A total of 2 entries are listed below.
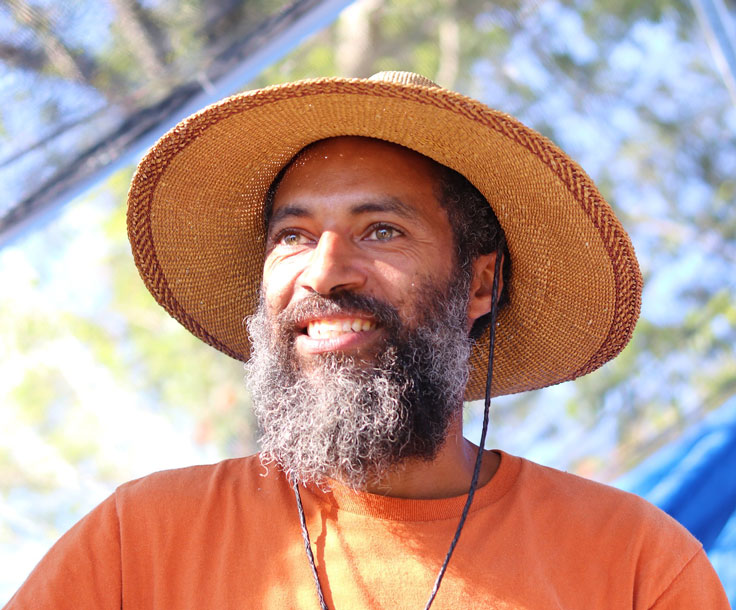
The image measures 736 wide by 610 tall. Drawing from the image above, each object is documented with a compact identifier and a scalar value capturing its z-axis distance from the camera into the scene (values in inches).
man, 66.2
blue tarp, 77.8
